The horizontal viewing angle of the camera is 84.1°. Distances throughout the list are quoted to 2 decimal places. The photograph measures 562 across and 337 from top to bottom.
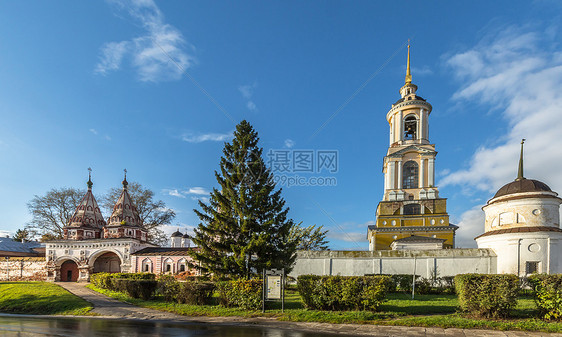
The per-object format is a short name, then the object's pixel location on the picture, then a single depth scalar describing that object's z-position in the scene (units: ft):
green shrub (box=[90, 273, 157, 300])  54.19
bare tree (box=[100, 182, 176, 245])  151.02
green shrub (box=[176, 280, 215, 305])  46.83
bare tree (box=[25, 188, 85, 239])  143.74
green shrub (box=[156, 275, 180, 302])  50.16
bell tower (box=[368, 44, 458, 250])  122.72
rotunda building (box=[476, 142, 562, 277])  64.54
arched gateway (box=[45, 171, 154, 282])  117.50
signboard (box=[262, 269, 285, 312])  41.10
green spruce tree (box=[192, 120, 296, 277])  54.85
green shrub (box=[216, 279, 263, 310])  42.78
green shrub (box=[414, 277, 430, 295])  61.72
